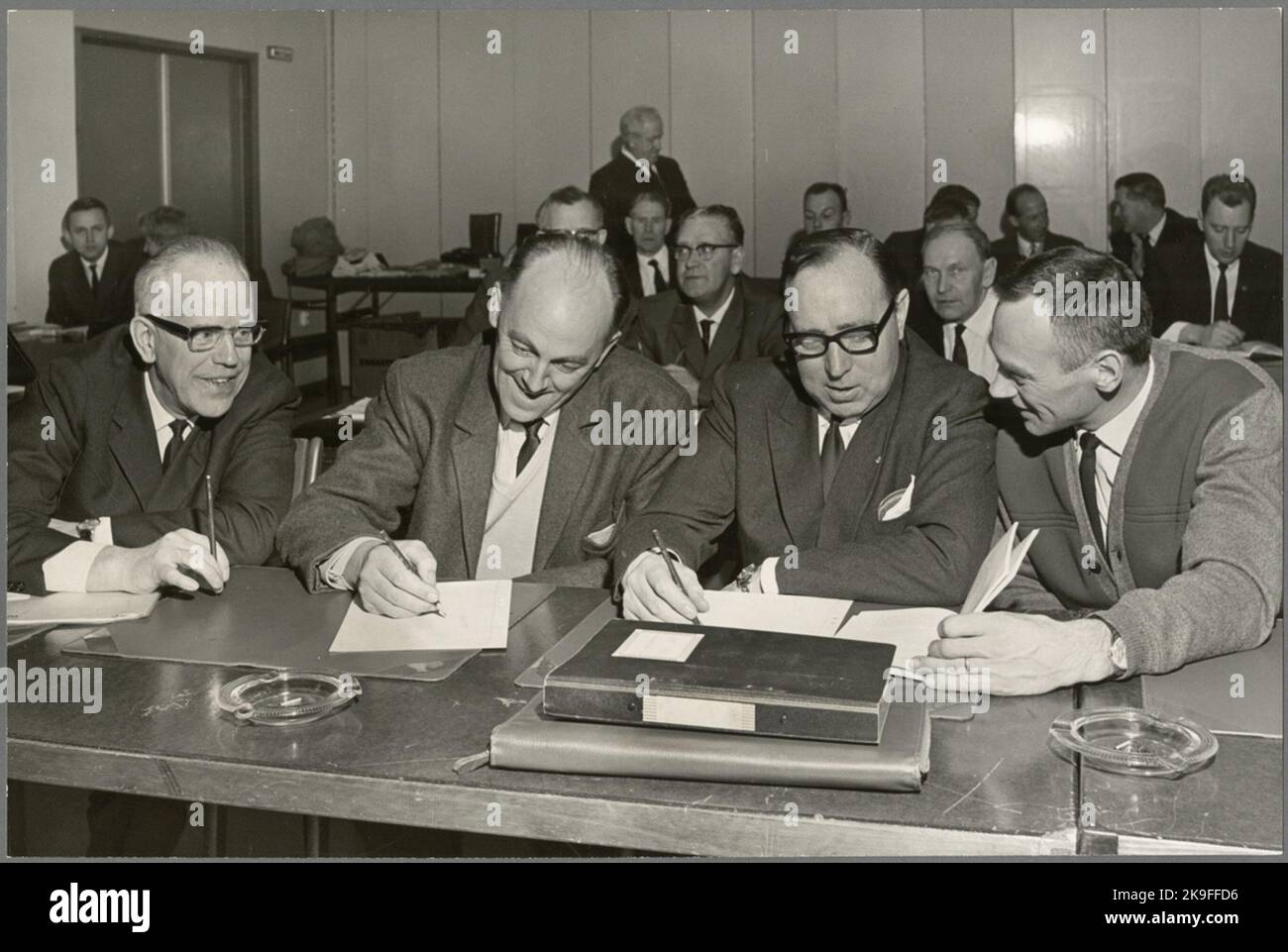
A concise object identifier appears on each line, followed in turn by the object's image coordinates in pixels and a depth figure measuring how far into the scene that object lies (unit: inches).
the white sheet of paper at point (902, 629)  65.4
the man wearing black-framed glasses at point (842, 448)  91.4
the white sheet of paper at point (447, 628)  69.4
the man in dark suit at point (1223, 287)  183.6
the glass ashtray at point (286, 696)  59.1
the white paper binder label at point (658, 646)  57.9
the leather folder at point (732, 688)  52.2
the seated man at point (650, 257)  230.8
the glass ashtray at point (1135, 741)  52.6
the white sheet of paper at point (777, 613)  70.3
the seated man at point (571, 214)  198.0
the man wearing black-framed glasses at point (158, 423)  105.9
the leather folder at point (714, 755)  50.3
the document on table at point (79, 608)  73.4
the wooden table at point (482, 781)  48.9
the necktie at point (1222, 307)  185.6
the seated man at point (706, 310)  198.2
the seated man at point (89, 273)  217.6
